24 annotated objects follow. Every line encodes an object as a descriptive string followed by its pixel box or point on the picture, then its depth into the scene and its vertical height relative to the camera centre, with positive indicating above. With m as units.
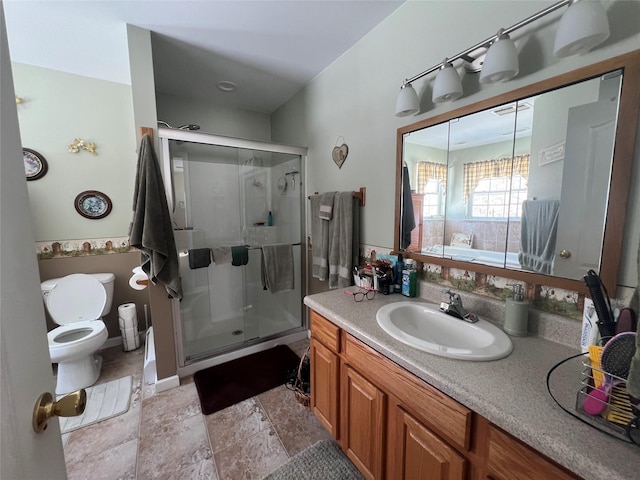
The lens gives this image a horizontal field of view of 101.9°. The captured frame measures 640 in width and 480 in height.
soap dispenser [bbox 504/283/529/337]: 1.01 -0.41
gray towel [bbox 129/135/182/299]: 1.70 -0.03
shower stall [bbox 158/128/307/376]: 2.06 -0.20
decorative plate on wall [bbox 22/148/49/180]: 2.12 +0.40
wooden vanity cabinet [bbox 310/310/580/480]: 0.68 -0.74
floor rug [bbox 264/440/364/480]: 1.30 -1.32
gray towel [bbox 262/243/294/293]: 2.47 -0.54
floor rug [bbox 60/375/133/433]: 1.64 -1.31
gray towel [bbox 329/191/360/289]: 1.84 -0.20
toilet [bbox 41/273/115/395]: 1.86 -0.89
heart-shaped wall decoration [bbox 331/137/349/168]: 1.98 +0.44
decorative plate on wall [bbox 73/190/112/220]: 2.33 +0.08
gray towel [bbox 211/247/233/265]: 2.30 -0.39
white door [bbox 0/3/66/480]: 0.41 -0.20
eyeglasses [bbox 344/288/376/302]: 1.44 -0.48
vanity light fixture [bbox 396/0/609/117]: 0.79 +0.57
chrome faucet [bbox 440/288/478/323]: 1.15 -0.46
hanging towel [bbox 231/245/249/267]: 2.39 -0.41
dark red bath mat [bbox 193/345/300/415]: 1.82 -1.31
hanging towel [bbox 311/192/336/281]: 2.05 -0.22
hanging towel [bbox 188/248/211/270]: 2.15 -0.39
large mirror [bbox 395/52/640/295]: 0.85 +0.12
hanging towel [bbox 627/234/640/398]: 0.47 -0.31
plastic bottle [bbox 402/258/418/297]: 1.46 -0.40
